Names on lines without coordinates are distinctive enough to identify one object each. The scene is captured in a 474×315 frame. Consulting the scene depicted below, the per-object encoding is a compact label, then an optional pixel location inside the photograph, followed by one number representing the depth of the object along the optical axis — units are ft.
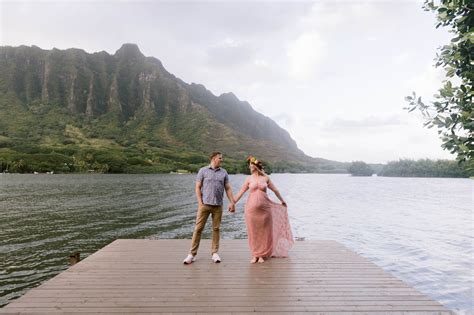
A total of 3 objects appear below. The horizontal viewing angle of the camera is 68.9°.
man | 29.37
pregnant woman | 30.35
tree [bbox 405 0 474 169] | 14.86
